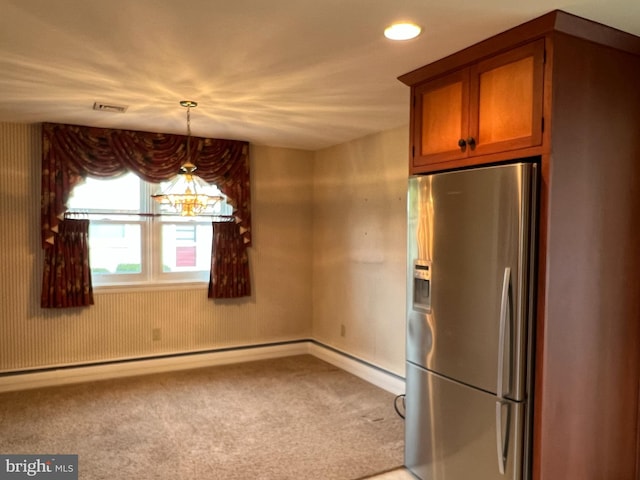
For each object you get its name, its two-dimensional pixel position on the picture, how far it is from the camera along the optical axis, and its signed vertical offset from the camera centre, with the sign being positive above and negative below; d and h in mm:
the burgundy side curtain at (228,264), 4816 -324
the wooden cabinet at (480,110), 2057 +609
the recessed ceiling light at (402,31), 2078 +912
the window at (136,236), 4395 -45
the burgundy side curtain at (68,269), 4113 -344
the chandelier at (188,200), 3234 +221
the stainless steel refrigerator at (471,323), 2066 -418
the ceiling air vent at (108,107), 3432 +908
